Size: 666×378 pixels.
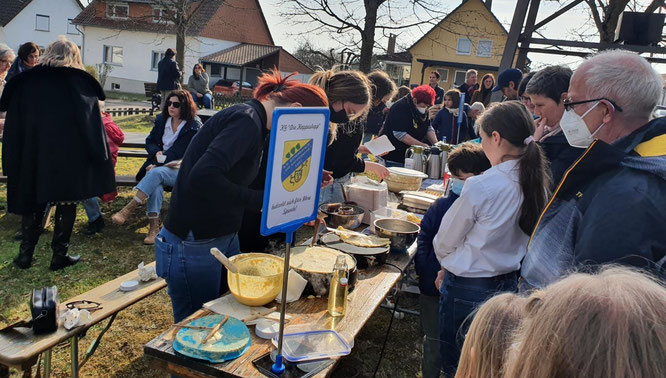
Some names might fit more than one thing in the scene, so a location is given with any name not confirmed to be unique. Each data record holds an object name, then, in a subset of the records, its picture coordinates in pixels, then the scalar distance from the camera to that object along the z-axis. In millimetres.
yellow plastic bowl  1866
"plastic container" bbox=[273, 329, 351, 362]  1573
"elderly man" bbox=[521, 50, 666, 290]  1260
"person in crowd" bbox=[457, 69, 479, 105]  8711
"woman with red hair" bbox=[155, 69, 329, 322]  1886
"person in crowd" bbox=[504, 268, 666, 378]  634
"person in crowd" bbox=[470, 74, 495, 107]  8258
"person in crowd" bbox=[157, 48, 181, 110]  11047
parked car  24844
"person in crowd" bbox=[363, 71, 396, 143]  4621
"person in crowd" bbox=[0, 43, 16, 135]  4473
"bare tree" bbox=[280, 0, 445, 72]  11367
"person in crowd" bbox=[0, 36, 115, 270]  3469
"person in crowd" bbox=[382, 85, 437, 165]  5105
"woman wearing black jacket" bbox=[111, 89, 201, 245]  4789
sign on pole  1289
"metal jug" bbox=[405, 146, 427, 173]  4711
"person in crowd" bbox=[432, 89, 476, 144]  6465
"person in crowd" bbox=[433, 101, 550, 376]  2096
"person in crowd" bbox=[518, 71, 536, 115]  4331
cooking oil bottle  1877
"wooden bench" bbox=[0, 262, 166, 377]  1900
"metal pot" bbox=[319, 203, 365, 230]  2900
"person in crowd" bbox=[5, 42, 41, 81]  4402
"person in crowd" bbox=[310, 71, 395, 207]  2934
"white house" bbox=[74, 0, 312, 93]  28094
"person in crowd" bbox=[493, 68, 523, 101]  5500
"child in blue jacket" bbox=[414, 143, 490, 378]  2654
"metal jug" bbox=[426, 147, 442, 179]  4824
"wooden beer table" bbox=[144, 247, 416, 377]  1512
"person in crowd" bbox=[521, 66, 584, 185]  2625
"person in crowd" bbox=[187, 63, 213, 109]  11820
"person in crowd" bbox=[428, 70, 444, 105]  9125
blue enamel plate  1514
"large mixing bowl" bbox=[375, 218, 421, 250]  2680
